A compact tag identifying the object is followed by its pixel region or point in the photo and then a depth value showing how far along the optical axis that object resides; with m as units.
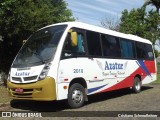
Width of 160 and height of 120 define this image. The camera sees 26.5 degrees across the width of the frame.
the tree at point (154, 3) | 45.38
